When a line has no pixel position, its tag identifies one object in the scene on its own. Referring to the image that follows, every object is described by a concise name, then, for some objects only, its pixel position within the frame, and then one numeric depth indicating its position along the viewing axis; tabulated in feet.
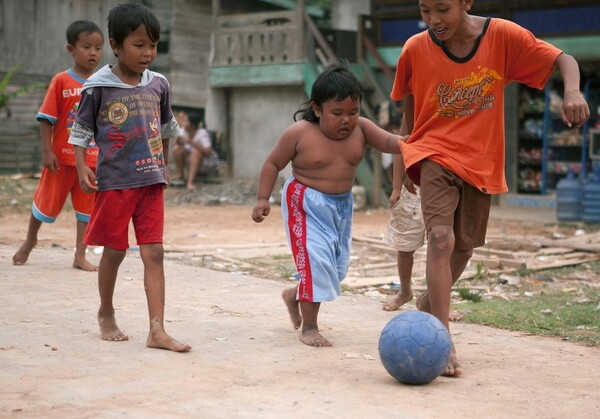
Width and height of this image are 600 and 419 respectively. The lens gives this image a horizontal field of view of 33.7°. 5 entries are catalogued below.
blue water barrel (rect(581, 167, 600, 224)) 45.44
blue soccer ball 14.05
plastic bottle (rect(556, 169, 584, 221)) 46.93
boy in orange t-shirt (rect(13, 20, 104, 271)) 24.08
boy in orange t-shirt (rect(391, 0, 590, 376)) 15.47
